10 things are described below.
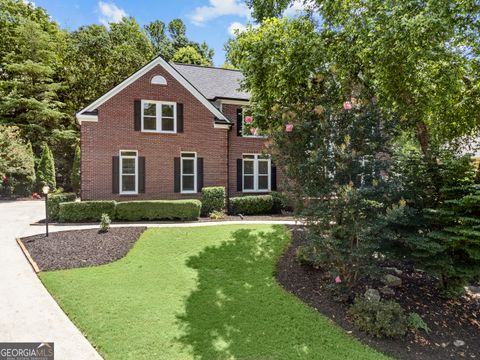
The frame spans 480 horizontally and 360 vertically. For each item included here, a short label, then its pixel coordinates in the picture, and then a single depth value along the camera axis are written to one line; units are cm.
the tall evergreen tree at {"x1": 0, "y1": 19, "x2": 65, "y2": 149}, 2594
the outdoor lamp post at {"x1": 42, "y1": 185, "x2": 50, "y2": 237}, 956
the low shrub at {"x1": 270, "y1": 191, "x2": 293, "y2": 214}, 1513
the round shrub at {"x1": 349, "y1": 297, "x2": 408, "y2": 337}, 525
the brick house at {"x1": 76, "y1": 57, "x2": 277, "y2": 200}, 1399
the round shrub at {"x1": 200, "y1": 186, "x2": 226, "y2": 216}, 1409
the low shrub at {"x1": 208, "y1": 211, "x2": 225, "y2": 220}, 1335
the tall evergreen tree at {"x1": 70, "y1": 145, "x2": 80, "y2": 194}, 2391
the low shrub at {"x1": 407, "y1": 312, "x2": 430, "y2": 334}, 562
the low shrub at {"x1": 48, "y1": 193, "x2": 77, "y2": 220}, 1259
